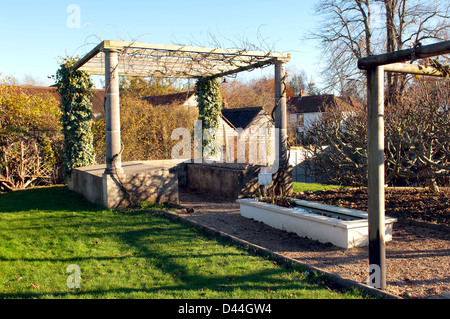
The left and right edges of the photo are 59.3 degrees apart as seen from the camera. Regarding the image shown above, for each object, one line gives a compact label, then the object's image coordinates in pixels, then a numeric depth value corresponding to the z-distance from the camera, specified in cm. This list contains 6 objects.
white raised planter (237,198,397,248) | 655
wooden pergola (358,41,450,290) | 458
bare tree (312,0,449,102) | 2017
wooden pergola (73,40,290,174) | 954
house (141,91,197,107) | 2261
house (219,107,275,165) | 2193
